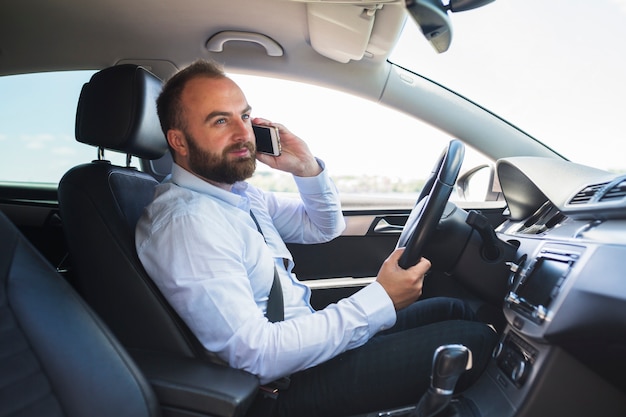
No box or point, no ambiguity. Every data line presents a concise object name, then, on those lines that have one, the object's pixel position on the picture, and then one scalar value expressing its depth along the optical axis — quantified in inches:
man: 43.9
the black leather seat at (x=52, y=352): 34.3
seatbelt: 52.0
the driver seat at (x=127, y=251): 40.6
